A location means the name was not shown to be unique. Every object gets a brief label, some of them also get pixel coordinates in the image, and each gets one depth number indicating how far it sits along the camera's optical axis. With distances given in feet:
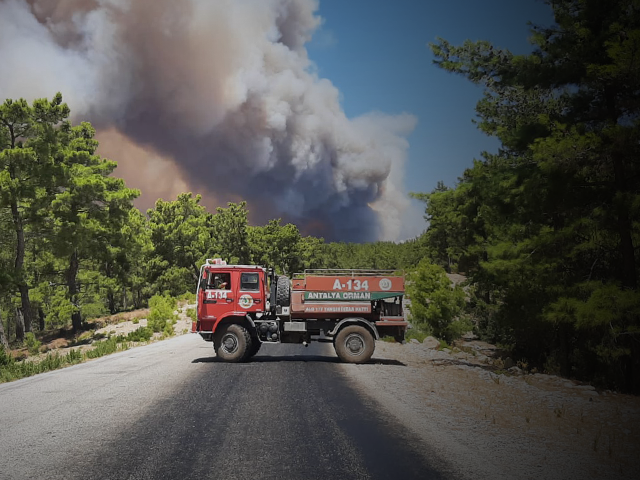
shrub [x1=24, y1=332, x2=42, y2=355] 78.25
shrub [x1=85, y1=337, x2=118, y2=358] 54.90
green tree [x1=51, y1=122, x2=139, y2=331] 86.28
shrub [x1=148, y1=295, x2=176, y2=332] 83.92
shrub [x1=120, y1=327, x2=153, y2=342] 73.36
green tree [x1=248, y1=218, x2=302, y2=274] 227.94
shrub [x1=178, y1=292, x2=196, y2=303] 142.29
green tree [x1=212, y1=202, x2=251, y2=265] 215.31
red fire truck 44.06
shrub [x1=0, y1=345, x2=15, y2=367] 51.65
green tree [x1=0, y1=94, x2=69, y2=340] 76.40
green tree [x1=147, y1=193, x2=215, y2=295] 163.84
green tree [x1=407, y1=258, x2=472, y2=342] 78.64
